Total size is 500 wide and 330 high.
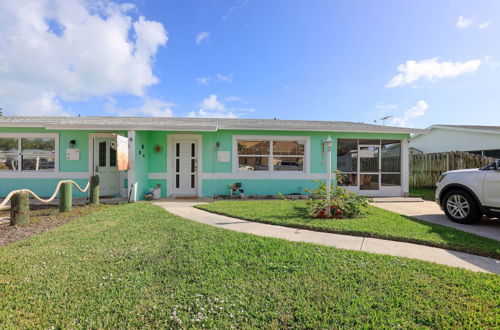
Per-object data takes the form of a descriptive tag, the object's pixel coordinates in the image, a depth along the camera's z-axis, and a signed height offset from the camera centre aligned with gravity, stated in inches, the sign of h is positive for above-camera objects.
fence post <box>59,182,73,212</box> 250.1 -35.7
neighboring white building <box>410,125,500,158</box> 506.6 +75.0
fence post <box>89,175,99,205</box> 289.4 -33.0
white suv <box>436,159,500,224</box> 201.3 -24.7
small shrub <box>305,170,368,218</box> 232.8 -40.3
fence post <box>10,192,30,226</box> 196.5 -38.8
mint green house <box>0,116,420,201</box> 345.7 +15.9
